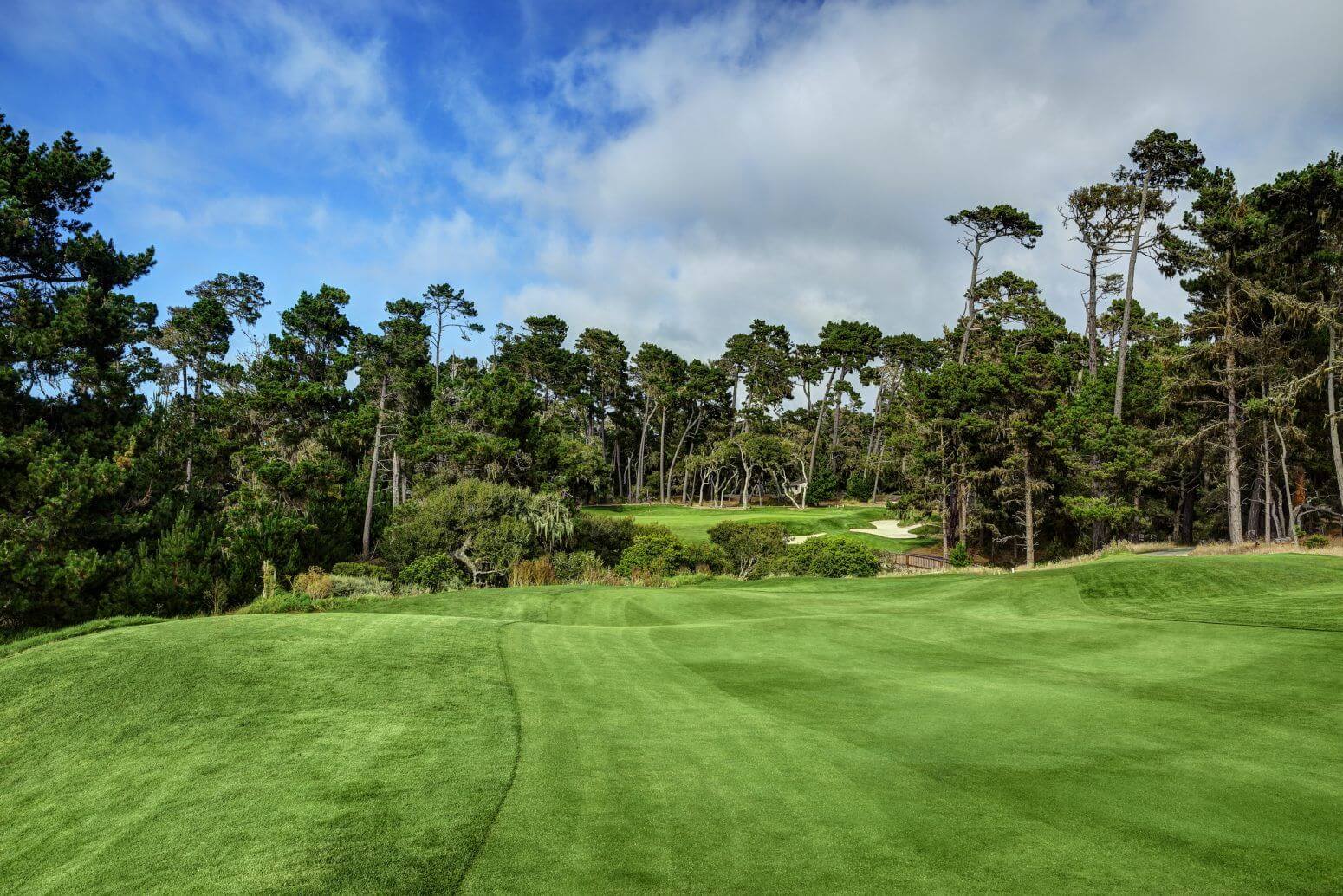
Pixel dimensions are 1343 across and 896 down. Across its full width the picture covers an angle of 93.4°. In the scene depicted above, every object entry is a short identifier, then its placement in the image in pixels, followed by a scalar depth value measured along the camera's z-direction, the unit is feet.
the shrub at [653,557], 95.40
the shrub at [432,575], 83.87
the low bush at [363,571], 84.84
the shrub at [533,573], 86.48
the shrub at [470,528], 91.09
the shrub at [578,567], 93.15
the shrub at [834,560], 89.30
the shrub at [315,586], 69.77
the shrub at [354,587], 74.13
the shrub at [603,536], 112.88
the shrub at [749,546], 102.85
